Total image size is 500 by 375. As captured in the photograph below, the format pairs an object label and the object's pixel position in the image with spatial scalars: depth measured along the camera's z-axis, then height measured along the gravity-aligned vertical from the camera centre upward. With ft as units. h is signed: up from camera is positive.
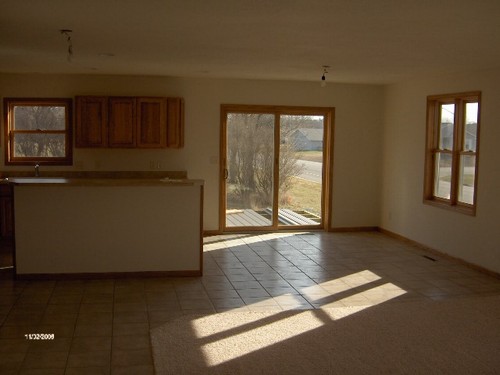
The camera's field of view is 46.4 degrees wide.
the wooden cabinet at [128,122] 25.55 +0.81
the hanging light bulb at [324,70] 21.52 +2.86
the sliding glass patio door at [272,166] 27.99 -1.12
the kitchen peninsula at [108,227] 18.79 -2.87
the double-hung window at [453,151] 22.35 -0.17
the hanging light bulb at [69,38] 15.03 +2.77
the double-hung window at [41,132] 26.13 +0.26
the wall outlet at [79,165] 26.32 -1.18
